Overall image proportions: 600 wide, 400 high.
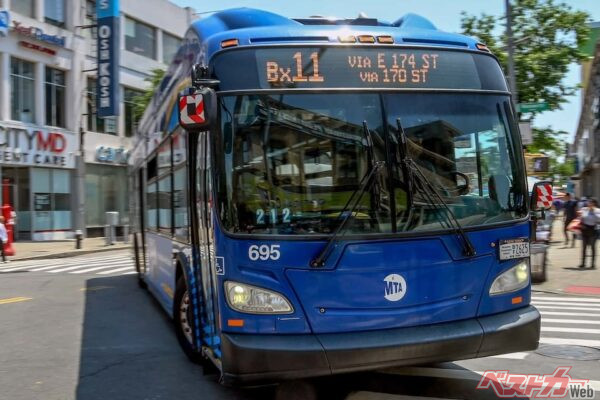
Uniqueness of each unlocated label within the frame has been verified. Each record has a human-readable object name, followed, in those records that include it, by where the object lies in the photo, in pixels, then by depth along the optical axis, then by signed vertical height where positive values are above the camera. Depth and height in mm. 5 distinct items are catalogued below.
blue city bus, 4492 +39
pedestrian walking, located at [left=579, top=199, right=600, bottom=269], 15297 -518
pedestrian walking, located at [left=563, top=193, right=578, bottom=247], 22312 -189
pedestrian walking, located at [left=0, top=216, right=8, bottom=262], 19875 -754
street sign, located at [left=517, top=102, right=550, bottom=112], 14789 +2216
